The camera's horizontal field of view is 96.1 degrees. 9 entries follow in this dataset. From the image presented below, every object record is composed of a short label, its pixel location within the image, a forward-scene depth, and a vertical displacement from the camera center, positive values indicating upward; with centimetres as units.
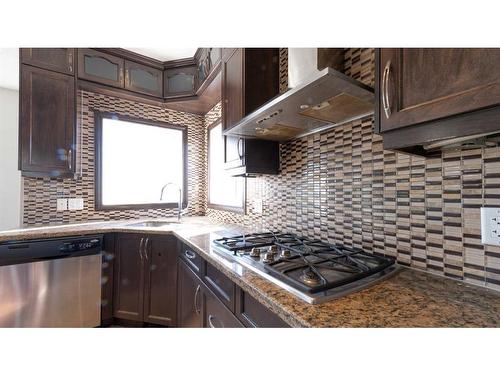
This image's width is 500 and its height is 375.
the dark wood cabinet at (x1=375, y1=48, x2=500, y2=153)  47 +23
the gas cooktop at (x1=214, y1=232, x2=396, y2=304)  67 -30
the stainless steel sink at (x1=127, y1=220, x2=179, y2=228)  209 -37
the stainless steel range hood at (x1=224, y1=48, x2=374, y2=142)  84 +37
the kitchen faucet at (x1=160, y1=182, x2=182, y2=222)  252 -11
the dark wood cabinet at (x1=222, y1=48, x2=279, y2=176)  154 +66
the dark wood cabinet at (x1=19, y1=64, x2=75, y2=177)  180 +54
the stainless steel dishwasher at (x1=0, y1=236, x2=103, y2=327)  155 -71
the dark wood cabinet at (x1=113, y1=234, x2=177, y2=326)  183 -77
